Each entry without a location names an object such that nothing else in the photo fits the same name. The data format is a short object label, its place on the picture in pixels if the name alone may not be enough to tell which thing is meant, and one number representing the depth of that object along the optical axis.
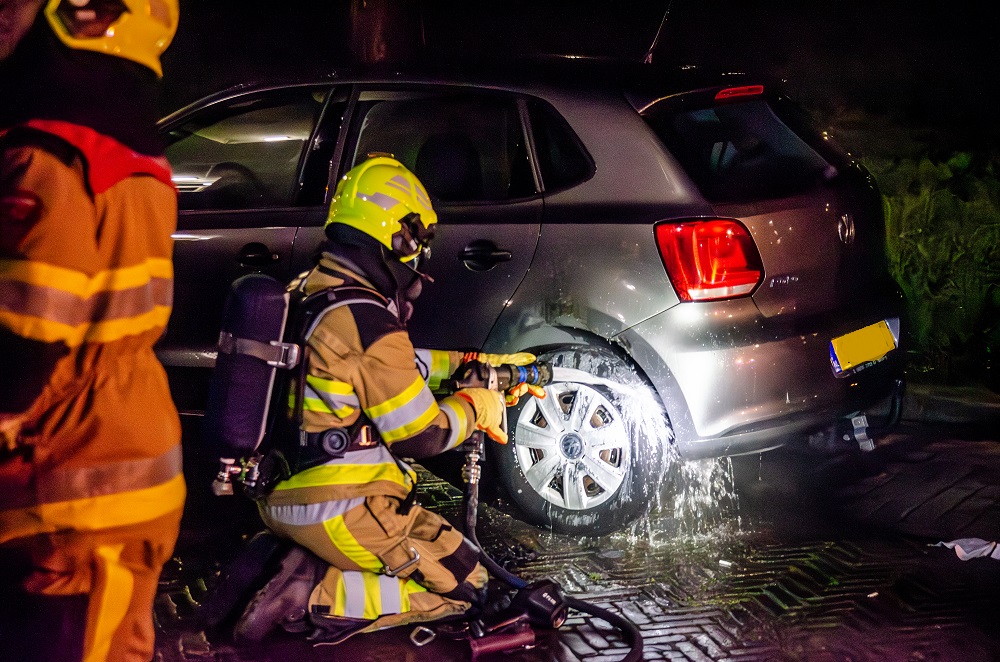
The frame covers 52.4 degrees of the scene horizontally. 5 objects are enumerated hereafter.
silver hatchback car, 3.97
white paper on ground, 4.16
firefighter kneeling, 3.26
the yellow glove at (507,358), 3.77
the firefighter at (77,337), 2.04
